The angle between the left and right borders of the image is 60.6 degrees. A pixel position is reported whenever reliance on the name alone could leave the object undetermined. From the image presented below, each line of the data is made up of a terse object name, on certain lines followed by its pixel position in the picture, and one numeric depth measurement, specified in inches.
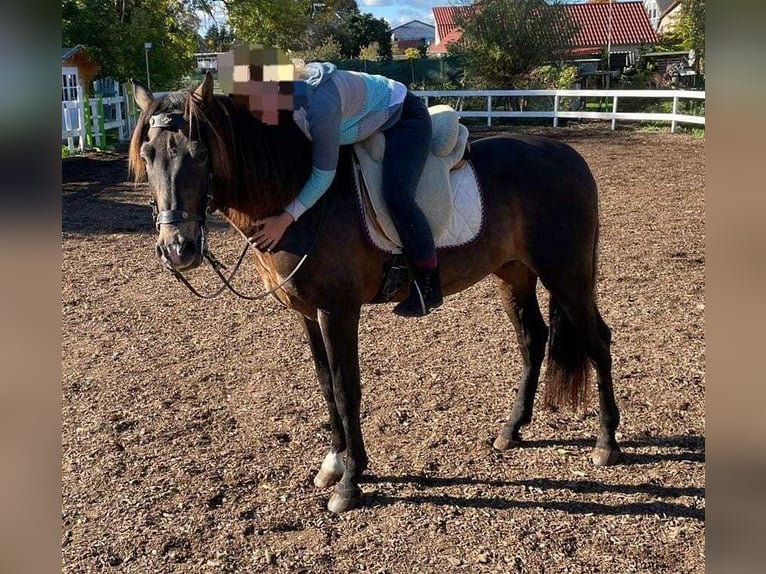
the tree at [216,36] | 1258.9
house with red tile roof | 1749.5
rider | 115.7
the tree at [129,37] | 810.2
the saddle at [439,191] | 127.0
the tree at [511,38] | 980.6
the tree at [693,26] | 886.4
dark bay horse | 103.0
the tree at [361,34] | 1889.8
